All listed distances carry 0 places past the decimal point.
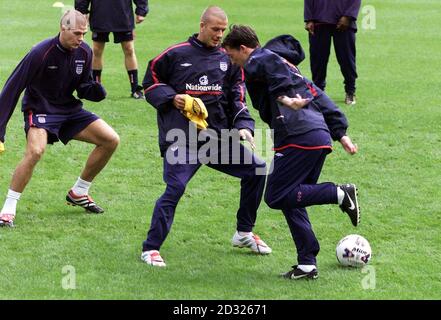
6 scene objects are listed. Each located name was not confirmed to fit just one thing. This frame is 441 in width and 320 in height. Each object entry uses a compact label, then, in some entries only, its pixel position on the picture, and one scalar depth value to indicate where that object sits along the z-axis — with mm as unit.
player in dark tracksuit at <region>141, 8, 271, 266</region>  16203
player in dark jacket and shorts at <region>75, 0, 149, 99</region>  28297
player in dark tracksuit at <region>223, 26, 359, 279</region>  15086
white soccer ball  15867
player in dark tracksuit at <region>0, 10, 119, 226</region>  17906
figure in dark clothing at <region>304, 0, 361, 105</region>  27687
